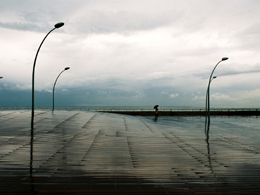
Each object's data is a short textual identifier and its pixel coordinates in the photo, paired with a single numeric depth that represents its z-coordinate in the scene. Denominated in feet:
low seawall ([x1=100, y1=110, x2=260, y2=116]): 178.50
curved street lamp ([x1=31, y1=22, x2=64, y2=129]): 47.91
